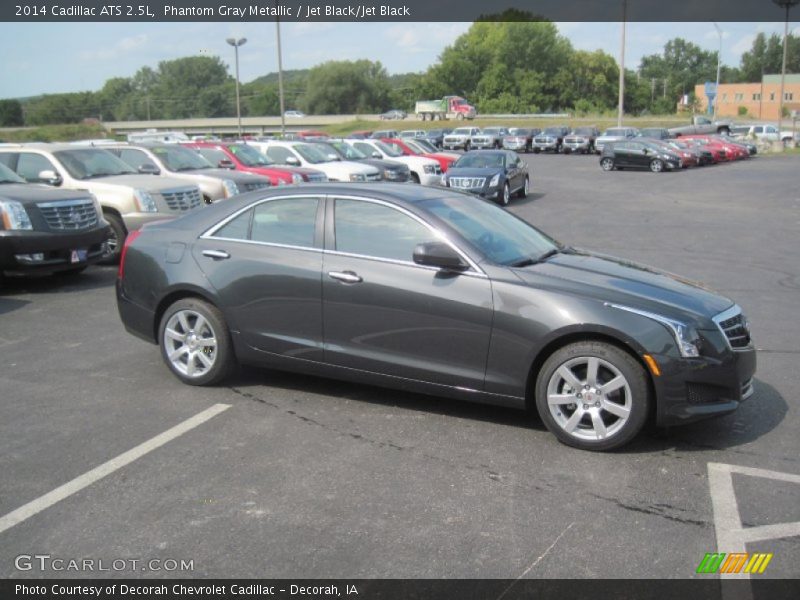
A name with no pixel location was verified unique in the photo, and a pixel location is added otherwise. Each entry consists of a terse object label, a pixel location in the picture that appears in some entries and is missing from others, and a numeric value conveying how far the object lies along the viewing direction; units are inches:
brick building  4549.7
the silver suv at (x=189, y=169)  575.8
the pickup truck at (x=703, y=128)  2161.5
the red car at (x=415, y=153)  1052.4
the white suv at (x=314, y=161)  795.4
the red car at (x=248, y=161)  680.4
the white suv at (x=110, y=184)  478.6
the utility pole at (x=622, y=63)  1983.3
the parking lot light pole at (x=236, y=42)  1859.9
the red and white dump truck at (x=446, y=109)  3800.9
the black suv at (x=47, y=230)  389.1
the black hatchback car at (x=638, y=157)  1435.8
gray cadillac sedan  192.9
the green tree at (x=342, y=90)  5383.9
